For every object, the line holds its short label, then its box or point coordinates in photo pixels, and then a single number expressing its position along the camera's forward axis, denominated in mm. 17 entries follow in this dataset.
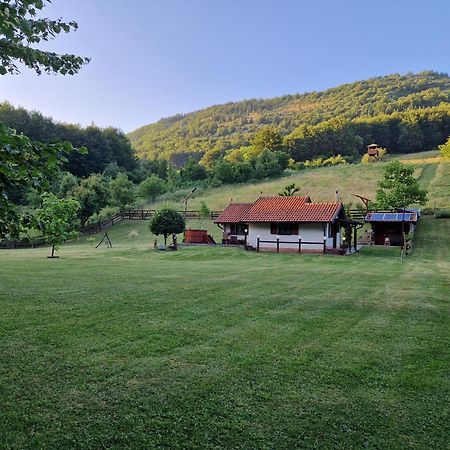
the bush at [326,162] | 72050
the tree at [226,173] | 62469
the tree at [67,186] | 43469
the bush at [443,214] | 34375
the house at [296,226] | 26406
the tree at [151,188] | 55875
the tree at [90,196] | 42625
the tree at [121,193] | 49375
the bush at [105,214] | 46866
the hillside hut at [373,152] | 71062
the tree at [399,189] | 33969
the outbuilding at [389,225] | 29828
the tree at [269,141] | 79250
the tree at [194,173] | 69375
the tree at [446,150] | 53894
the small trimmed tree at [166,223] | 26609
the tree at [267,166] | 62812
